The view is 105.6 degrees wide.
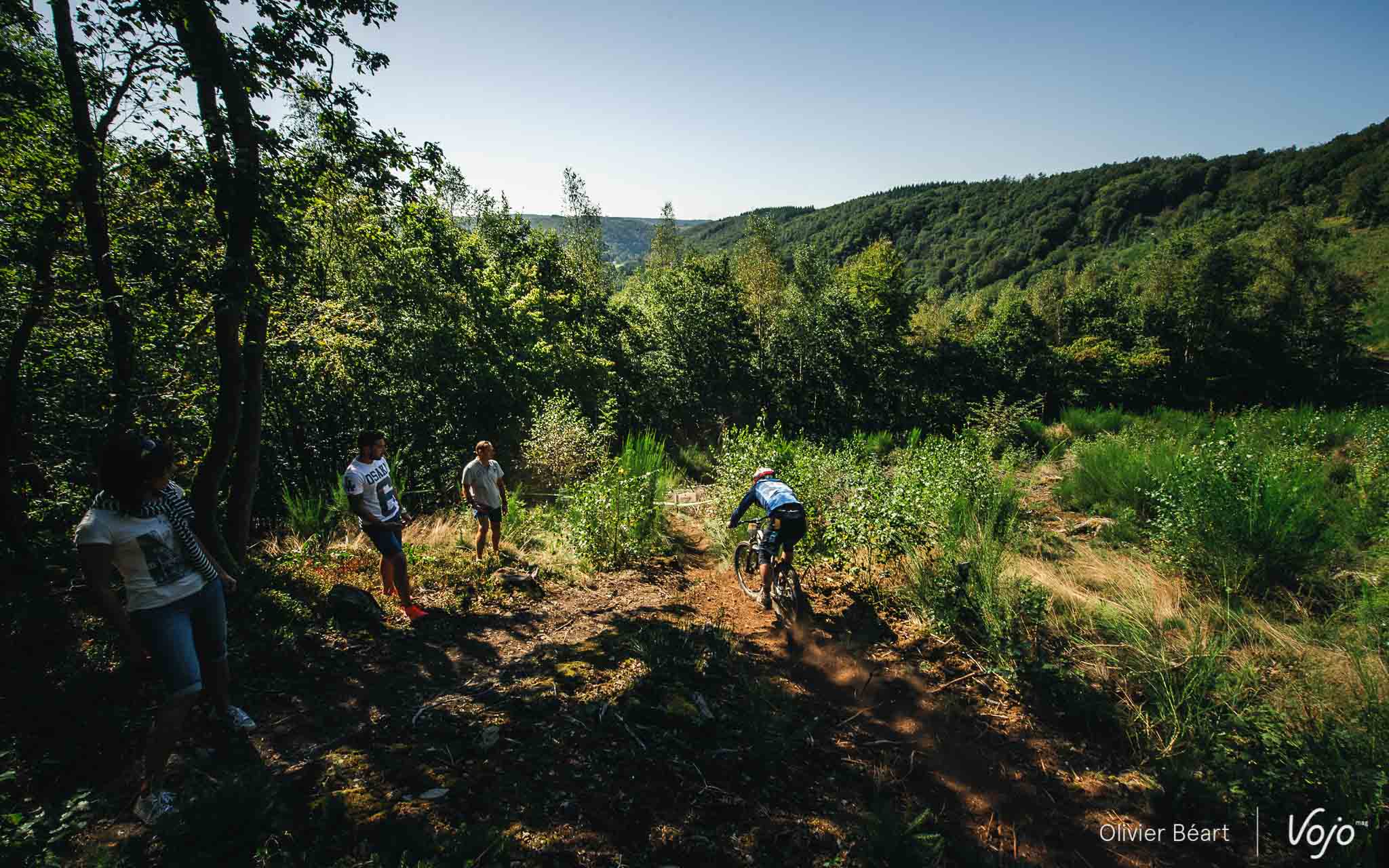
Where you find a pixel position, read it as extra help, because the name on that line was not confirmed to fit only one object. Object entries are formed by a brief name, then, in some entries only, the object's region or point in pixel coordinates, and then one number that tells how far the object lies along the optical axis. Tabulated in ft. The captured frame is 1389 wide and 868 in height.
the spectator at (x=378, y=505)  14.69
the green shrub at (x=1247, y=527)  15.03
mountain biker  16.15
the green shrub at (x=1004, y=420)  42.09
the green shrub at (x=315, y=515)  21.12
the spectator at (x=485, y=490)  19.57
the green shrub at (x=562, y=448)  31.53
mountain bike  16.40
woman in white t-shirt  7.95
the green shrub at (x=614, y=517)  21.81
